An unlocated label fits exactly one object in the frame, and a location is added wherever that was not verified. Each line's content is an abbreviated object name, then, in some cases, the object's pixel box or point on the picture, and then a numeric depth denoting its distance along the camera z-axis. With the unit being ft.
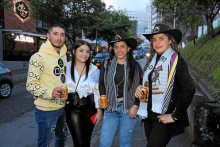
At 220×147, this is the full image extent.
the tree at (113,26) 108.10
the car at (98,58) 57.18
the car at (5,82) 24.76
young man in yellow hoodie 7.41
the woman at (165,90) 6.66
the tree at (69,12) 53.01
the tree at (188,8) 37.58
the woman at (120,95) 8.27
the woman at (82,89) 8.46
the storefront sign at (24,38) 61.26
